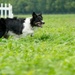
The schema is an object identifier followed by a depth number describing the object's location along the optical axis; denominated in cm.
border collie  1143
